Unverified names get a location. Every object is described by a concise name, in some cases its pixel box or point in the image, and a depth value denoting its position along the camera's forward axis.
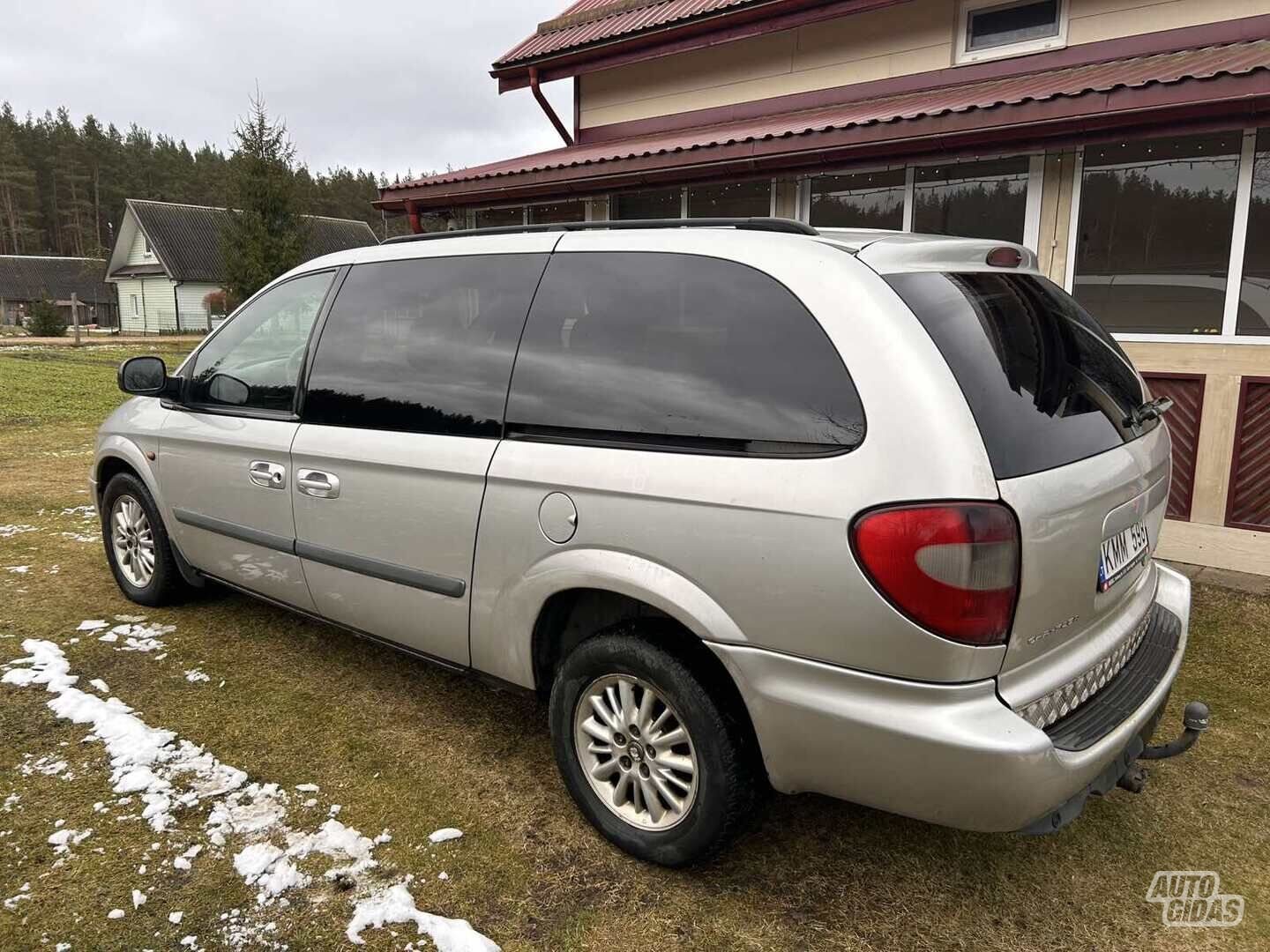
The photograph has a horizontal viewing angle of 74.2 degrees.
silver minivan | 1.85
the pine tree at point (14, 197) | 63.66
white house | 42.38
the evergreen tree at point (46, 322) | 36.72
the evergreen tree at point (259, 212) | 21.73
